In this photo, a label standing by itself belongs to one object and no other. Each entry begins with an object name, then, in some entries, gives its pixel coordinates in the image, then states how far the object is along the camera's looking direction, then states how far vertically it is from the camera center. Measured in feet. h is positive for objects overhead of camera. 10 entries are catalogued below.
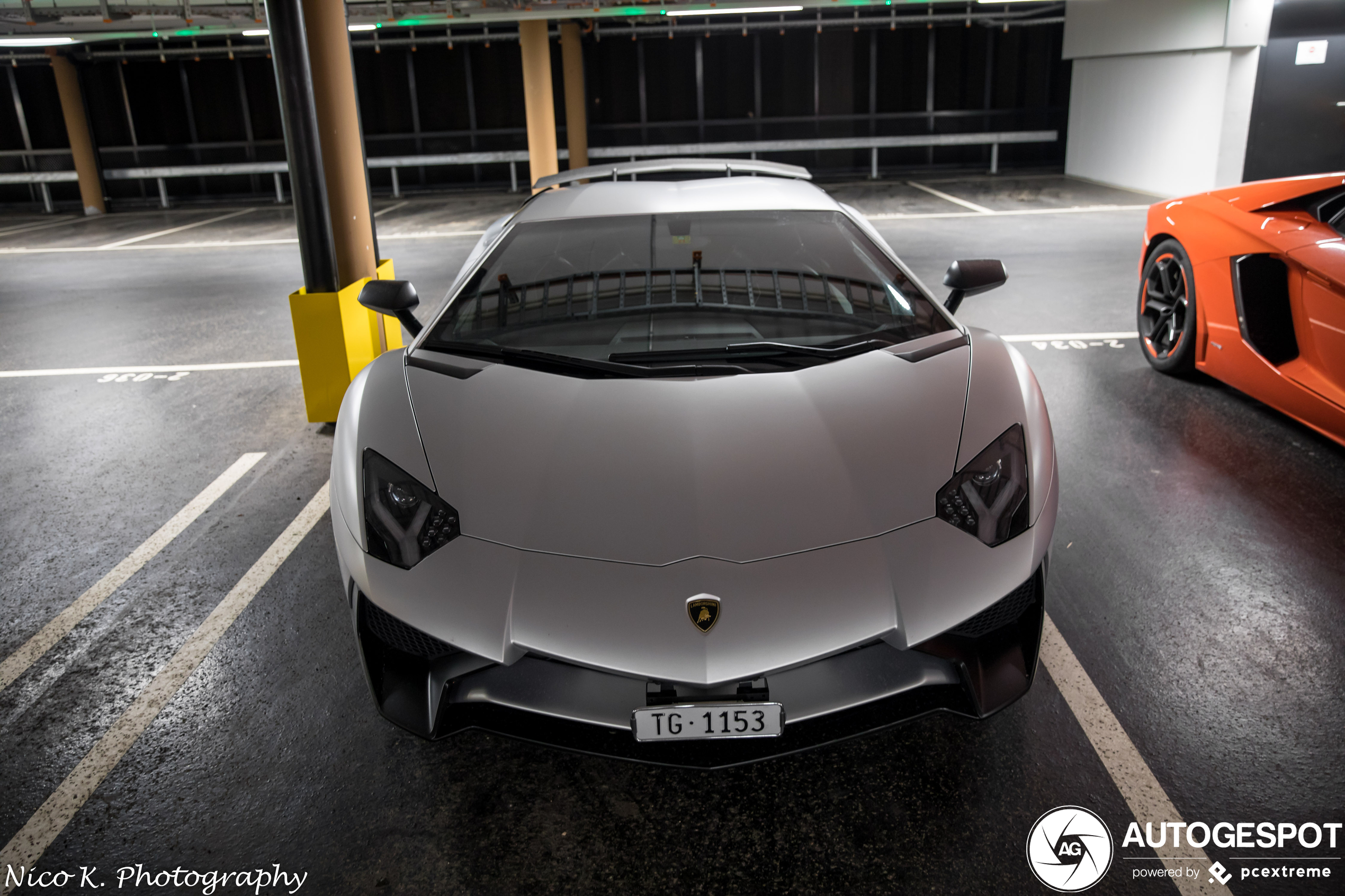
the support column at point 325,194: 14.03 -0.50
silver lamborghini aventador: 5.74 -2.62
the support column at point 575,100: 58.13 +3.62
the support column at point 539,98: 47.47 +3.12
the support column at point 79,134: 57.16 +2.57
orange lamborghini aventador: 11.57 -2.28
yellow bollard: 14.99 -3.02
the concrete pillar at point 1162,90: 40.96 +2.23
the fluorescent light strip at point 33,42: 44.42 +6.86
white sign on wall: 39.22 +3.21
